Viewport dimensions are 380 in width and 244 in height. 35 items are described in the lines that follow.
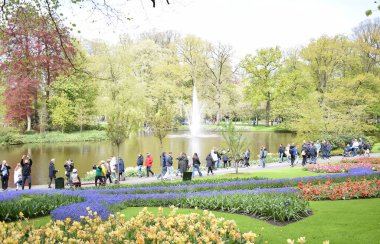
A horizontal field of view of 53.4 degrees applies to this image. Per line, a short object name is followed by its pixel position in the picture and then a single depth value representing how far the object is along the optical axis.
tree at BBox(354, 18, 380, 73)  56.49
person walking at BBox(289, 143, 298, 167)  28.06
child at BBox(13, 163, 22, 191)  21.24
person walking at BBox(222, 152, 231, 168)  29.42
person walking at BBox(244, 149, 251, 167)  29.32
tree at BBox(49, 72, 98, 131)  53.00
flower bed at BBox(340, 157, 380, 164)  25.22
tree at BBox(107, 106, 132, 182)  22.03
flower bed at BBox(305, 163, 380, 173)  22.70
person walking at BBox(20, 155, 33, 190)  20.61
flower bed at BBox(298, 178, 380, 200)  12.73
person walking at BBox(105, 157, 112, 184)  23.56
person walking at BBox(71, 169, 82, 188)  20.16
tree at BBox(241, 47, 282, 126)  67.25
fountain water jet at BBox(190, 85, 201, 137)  60.84
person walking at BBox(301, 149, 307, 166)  28.08
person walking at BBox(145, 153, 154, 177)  25.33
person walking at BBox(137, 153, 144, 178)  25.61
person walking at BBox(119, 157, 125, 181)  24.18
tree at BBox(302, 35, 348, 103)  56.22
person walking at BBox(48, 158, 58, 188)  22.03
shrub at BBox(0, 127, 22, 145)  45.22
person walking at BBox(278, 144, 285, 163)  31.50
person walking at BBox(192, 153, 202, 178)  25.02
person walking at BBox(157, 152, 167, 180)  23.05
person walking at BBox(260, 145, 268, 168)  28.68
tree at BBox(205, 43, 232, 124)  68.69
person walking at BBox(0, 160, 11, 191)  21.02
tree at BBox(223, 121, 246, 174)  23.90
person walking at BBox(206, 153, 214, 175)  25.60
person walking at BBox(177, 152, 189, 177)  23.94
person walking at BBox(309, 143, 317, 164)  28.16
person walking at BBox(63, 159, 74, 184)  23.00
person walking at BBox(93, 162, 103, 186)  21.39
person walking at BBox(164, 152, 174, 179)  23.67
